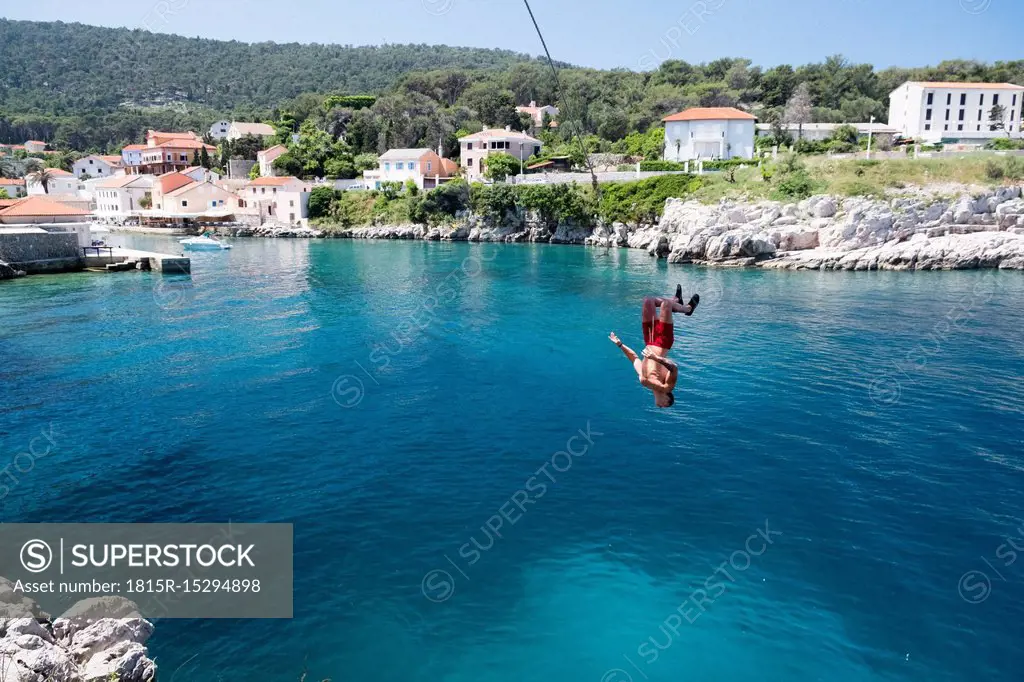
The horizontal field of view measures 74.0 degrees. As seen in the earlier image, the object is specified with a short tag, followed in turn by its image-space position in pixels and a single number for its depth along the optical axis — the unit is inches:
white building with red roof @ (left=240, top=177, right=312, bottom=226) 3255.4
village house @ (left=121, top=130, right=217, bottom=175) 4439.0
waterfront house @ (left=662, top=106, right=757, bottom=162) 2810.0
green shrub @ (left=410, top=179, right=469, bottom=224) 2945.4
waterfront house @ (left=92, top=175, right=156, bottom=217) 3689.0
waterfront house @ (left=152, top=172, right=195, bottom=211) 3572.8
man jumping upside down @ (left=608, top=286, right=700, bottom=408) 360.5
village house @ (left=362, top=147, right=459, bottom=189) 3196.4
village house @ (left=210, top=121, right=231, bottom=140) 5615.2
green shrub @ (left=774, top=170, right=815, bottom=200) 2153.1
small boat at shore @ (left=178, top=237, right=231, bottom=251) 2524.6
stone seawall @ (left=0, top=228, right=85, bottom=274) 1844.2
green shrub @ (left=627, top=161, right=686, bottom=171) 2659.9
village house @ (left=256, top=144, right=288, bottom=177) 3683.6
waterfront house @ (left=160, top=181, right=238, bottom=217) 3467.0
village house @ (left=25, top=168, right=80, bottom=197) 4060.0
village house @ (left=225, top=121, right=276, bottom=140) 4497.0
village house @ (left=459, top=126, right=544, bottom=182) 3235.7
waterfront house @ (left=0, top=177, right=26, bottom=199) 3725.4
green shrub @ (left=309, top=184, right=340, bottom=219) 3228.3
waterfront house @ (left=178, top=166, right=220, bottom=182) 3895.7
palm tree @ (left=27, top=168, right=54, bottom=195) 4097.0
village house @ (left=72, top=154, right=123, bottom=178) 4670.3
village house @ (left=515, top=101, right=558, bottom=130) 4248.0
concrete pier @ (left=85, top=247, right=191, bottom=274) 1892.2
